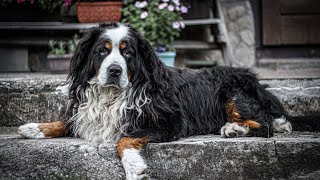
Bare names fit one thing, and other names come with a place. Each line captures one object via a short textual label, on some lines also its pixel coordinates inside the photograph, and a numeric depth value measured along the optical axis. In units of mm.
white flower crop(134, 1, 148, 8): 7173
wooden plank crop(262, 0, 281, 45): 8055
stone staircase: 4305
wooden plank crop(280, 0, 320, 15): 8055
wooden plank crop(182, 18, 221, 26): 7619
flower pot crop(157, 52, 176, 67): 7008
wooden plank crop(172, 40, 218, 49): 7738
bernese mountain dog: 4344
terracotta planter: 7244
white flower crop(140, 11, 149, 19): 7129
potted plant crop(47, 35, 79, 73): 6695
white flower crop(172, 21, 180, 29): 7246
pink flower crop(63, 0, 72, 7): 7066
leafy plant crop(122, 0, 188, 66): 7164
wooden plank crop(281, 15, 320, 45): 8102
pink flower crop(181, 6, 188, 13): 7344
